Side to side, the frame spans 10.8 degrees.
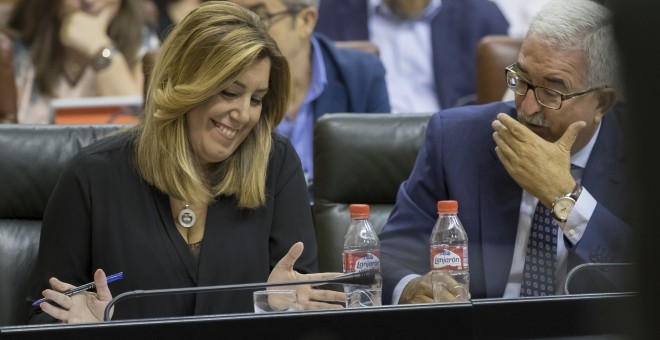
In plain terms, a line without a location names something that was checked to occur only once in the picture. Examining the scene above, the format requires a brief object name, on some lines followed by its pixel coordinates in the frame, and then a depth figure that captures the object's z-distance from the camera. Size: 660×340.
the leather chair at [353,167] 5.36
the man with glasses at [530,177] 5.00
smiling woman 5.04
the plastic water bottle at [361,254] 4.94
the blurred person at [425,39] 6.81
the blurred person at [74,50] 6.43
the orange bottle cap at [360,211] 4.97
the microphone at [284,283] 4.59
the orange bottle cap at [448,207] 4.95
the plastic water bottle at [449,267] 4.90
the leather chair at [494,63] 6.08
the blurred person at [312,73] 5.98
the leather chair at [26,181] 5.25
